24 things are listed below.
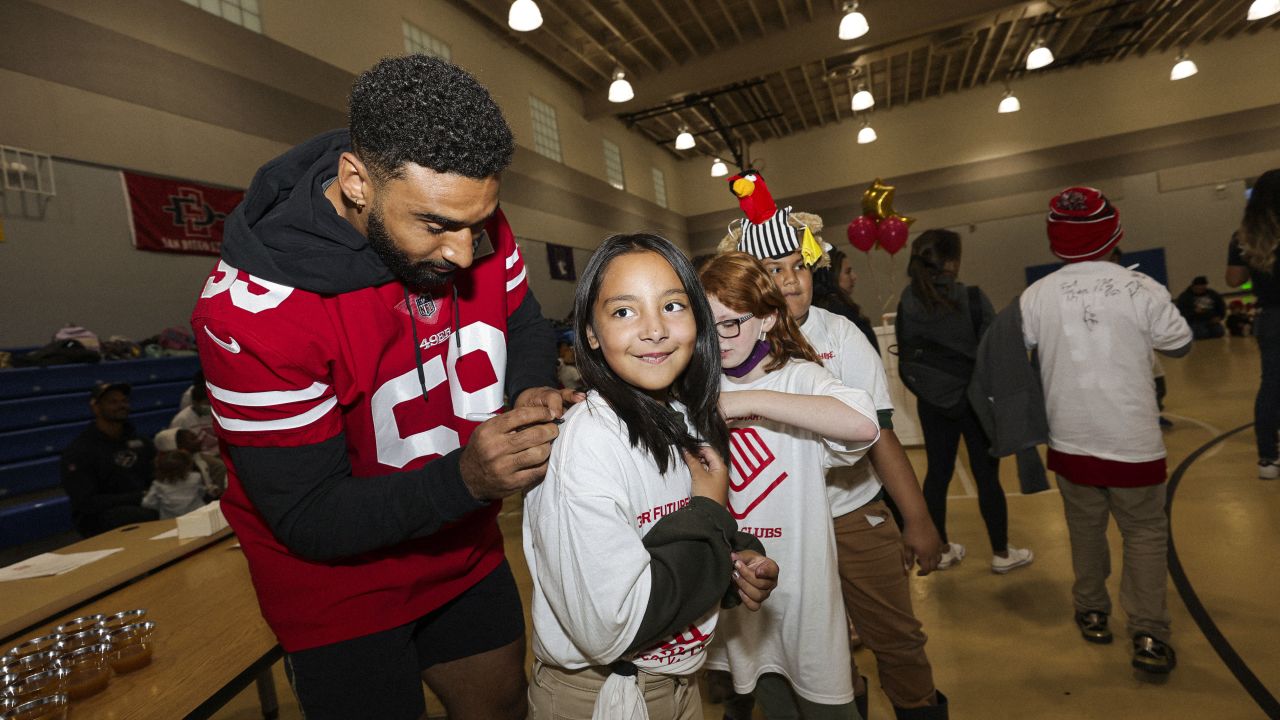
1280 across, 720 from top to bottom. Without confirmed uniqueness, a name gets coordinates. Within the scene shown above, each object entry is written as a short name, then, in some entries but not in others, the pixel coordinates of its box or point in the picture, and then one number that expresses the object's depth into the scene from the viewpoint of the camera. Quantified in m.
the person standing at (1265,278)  3.61
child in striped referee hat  1.85
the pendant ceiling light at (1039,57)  9.81
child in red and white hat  2.40
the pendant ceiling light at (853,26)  8.08
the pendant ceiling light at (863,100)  10.82
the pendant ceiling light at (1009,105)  12.51
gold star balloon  7.61
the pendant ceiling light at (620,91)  9.37
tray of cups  1.27
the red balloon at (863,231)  7.58
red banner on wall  6.13
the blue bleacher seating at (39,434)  4.86
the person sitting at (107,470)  4.83
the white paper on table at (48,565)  2.16
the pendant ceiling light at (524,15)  6.76
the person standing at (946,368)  3.35
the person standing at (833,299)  3.13
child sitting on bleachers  4.80
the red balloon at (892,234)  7.19
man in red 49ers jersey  1.08
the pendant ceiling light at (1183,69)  10.87
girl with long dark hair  1.05
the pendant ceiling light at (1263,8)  7.74
